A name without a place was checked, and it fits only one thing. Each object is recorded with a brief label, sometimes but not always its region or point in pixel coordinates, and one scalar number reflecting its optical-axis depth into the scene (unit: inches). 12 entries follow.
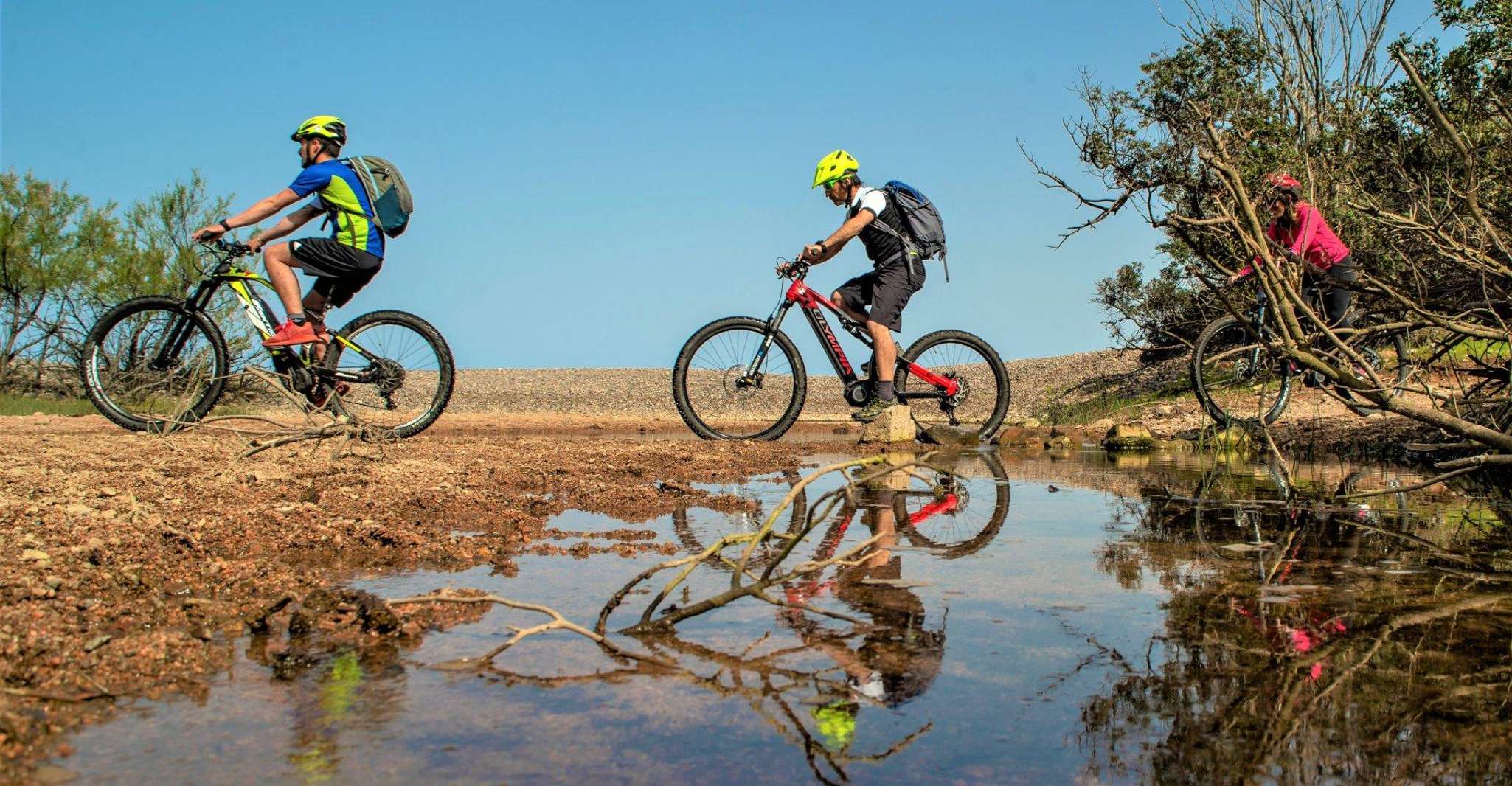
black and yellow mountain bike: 350.9
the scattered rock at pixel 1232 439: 373.1
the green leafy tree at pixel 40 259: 715.4
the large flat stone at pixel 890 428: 393.4
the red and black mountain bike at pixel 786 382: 391.5
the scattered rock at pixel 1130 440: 400.5
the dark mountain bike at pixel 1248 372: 367.3
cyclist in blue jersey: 334.3
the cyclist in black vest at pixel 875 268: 370.0
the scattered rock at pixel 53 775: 75.4
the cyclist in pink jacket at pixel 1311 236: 359.9
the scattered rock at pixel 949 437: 402.9
